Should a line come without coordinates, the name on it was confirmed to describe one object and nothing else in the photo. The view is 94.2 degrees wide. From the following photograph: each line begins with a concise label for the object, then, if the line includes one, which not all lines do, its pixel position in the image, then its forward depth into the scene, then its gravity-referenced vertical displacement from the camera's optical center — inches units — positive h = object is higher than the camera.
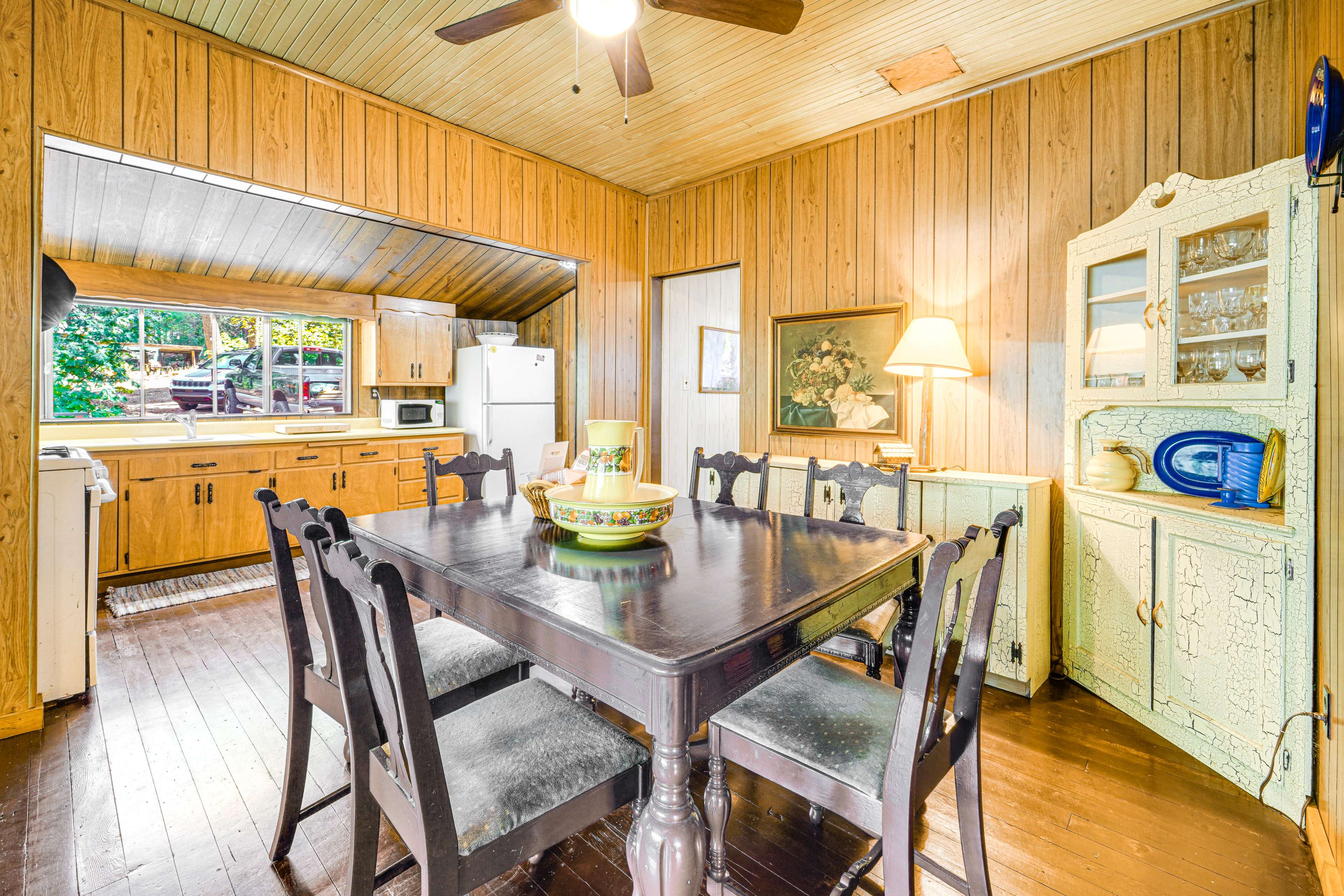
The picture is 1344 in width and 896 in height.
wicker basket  76.2 -6.2
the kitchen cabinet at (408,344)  211.2 +35.3
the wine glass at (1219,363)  83.0 +11.2
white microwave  207.2 +11.2
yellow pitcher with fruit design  65.4 -2.0
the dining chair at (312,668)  57.8 -23.3
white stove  93.4 -20.2
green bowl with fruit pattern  63.2 -7.3
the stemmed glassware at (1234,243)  80.2 +26.7
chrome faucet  177.9 +6.9
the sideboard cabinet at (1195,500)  72.3 -7.7
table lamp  113.5 +17.4
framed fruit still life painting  135.6 +16.8
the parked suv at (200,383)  187.0 +18.9
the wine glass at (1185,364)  87.0 +11.5
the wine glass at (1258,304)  78.3 +18.2
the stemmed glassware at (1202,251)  85.0 +26.8
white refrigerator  210.4 +15.3
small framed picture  203.6 +28.7
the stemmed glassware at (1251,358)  78.9 +11.4
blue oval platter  90.7 -2.2
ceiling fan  73.1 +54.2
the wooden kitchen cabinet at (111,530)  148.6 -20.2
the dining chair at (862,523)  75.2 -10.8
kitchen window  169.2 +24.8
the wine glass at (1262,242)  77.3 +25.5
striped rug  140.6 -35.0
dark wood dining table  40.6 -12.5
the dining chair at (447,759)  40.1 -24.2
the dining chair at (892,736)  43.9 -24.0
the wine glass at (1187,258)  87.0 +26.4
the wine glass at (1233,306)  81.6 +18.6
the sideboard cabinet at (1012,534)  101.1 -14.8
